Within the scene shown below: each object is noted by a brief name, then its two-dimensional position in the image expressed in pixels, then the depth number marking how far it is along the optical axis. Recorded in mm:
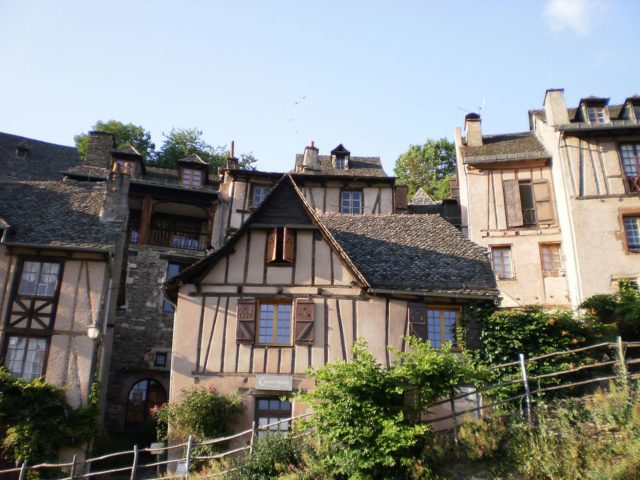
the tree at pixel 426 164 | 38656
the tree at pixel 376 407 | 10133
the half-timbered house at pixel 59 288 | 14578
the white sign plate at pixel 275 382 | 13742
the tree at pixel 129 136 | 36125
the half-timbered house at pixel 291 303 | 14016
